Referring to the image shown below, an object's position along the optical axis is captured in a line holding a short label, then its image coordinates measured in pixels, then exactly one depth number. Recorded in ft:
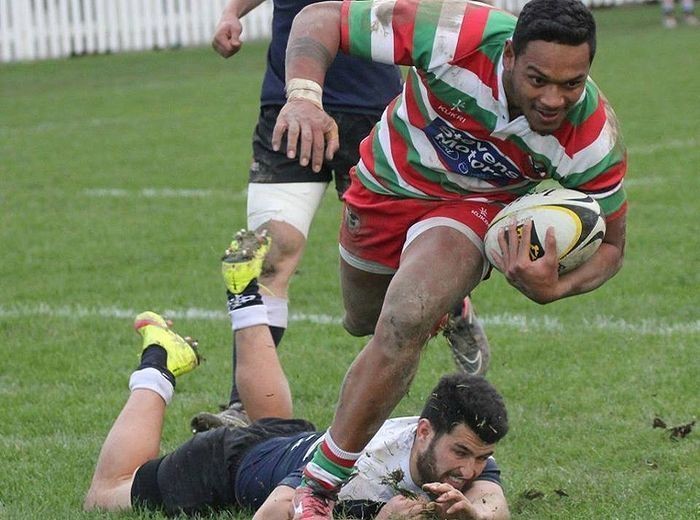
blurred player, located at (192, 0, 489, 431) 41.75
